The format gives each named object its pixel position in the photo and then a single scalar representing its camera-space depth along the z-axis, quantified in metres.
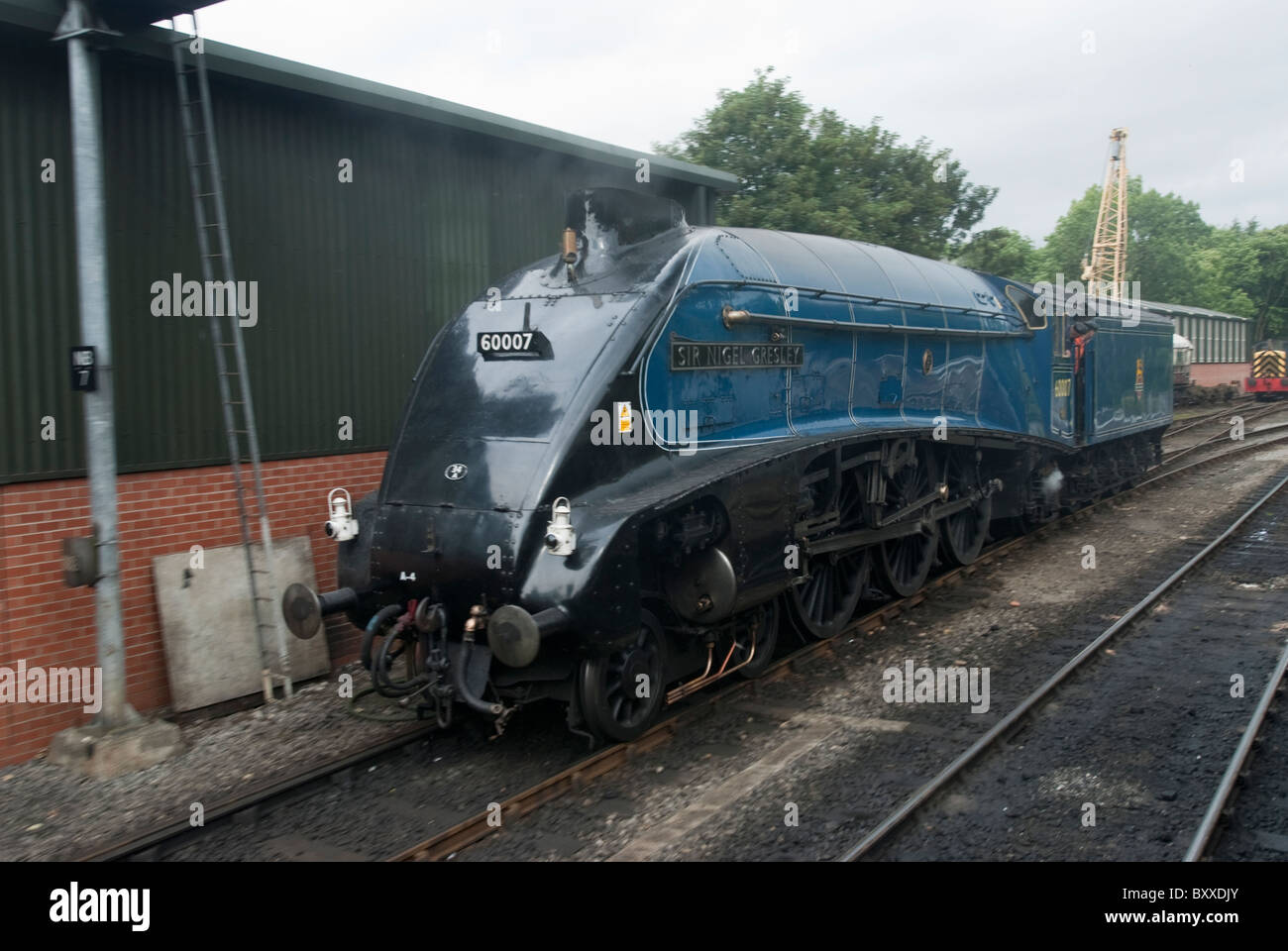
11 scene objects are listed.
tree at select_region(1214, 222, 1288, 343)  54.25
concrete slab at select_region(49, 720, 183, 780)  6.11
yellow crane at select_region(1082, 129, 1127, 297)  50.88
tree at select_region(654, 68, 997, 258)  18.98
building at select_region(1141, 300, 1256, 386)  38.28
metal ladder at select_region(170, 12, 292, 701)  6.97
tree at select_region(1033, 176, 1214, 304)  61.06
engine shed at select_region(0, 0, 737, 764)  6.43
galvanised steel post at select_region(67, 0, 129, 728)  6.03
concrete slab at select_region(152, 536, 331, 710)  7.08
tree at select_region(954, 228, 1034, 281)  22.41
